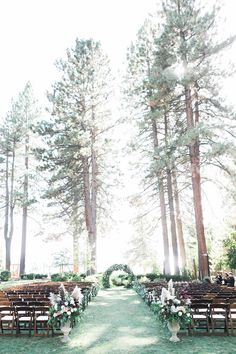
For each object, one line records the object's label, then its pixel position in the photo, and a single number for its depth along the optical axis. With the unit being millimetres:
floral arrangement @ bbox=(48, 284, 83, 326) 8930
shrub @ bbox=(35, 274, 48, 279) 36406
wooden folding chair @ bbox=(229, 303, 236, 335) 9211
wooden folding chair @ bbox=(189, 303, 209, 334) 9359
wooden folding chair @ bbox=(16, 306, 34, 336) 9211
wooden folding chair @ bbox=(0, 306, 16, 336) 9336
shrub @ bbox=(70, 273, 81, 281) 29141
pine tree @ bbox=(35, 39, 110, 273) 31953
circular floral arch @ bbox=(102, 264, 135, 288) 27392
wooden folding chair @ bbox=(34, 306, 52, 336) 9320
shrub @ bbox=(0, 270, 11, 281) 32812
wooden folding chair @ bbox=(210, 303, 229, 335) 9234
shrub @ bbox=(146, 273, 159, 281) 28553
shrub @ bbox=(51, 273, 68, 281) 30355
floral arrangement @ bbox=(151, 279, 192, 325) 8766
